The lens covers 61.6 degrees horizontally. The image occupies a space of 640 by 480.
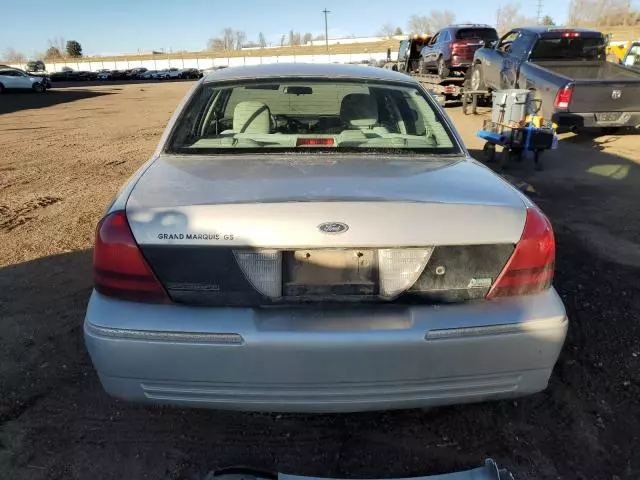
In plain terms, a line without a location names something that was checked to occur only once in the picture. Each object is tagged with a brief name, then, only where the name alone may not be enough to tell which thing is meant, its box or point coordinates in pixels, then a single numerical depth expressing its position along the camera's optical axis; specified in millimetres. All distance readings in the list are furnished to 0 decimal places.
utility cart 7359
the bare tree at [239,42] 139125
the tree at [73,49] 117188
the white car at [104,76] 67038
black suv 15234
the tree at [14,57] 131450
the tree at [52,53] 122012
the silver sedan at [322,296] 1913
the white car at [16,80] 31312
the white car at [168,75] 65562
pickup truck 9281
